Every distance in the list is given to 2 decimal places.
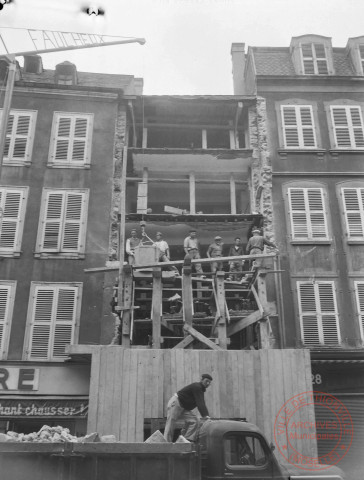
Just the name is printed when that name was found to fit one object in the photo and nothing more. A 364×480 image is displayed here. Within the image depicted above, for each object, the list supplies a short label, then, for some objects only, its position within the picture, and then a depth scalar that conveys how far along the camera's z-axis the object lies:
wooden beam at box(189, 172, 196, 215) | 17.99
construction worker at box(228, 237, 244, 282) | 16.09
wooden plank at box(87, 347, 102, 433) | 10.55
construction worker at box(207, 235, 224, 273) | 16.03
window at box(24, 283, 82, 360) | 15.50
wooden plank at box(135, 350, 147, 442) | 10.55
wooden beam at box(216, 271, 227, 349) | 12.01
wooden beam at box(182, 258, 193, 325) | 12.30
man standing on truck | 8.08
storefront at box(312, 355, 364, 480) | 14.93
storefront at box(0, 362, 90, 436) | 14.73
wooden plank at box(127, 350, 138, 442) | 10.55
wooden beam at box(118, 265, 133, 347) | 12.39
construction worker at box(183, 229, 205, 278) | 15.76
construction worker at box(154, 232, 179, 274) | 15.10
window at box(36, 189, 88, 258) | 16.78
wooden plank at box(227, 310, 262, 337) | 12.85
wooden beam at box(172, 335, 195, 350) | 12.00
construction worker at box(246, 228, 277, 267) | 15.16
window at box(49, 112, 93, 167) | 18.11
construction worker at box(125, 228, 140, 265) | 14.84
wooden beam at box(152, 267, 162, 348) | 11.97
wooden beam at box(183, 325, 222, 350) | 11.87
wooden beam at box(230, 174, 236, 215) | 18.08
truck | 6.07
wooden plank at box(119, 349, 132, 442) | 10.56
